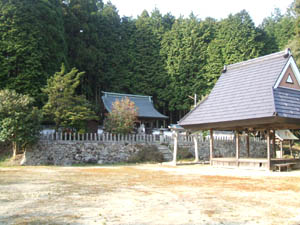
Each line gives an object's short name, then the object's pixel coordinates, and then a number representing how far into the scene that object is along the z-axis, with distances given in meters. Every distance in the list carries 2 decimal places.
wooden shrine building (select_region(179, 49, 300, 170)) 13.73
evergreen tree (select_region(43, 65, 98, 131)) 18.70
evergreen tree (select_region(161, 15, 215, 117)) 35.84
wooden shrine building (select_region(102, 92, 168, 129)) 29.85
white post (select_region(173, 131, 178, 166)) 18.20
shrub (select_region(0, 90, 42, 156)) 16.19
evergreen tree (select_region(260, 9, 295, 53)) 36.22
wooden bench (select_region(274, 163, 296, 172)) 13.95
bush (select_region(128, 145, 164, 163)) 20.27
